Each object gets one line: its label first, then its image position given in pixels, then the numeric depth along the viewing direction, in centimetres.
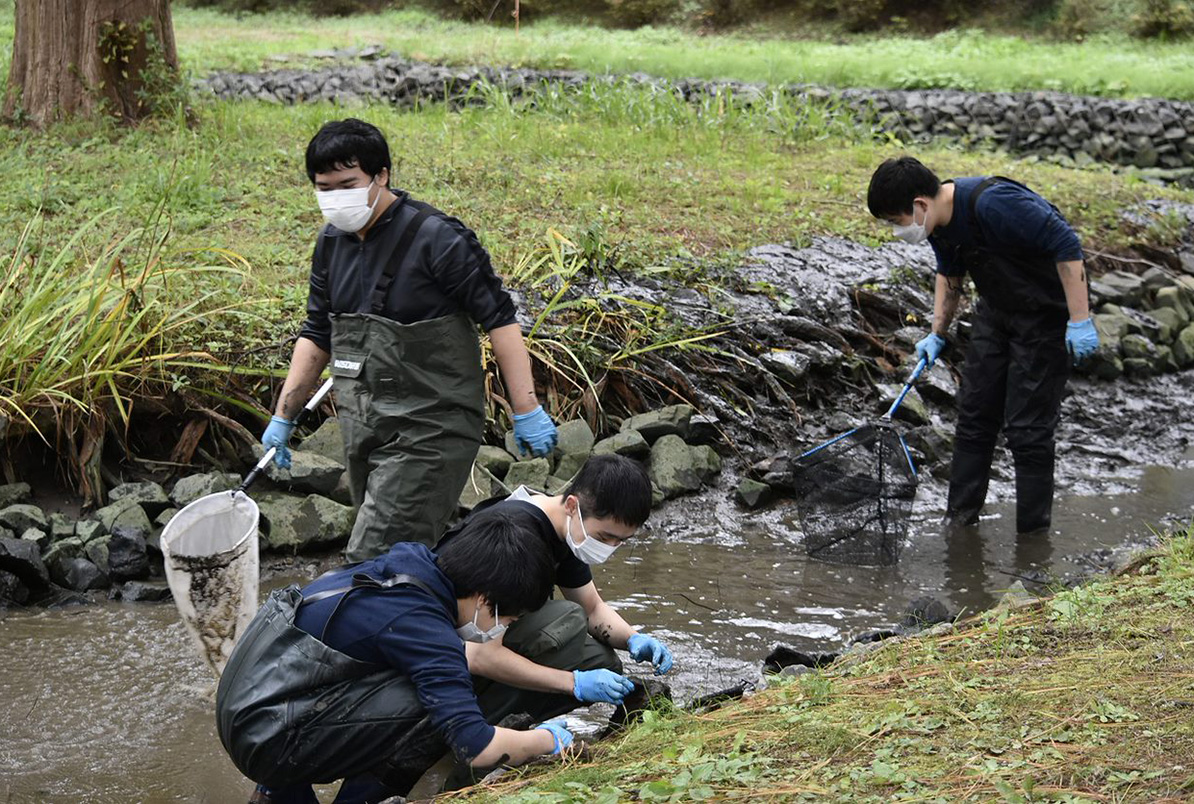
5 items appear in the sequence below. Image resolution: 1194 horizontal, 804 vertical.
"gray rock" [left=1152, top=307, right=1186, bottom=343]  919
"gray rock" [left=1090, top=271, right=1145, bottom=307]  934
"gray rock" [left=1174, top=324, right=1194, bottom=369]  913
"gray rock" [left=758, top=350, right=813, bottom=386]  739
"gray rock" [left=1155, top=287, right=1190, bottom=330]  941
